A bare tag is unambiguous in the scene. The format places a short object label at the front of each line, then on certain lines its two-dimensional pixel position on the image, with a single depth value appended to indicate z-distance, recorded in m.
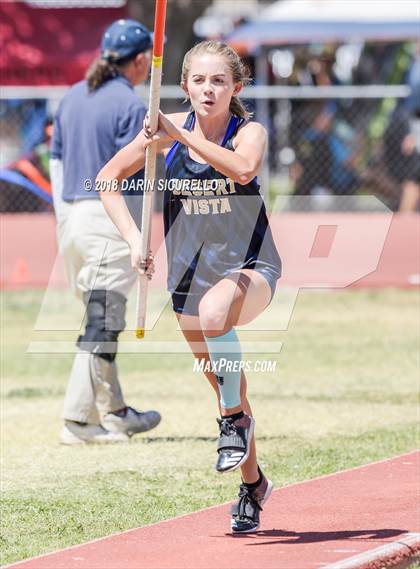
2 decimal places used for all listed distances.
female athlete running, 12.05
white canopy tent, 42.37
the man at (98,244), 17.42
